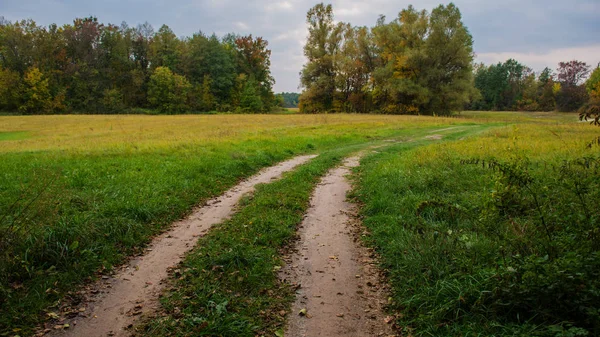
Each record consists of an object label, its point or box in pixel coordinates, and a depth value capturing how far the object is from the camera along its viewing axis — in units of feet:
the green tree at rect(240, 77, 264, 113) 258.16
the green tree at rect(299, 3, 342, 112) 217.56
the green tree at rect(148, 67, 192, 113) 239.30
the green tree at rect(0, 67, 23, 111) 205.87
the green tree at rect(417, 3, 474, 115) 175.32
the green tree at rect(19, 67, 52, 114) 212.02
